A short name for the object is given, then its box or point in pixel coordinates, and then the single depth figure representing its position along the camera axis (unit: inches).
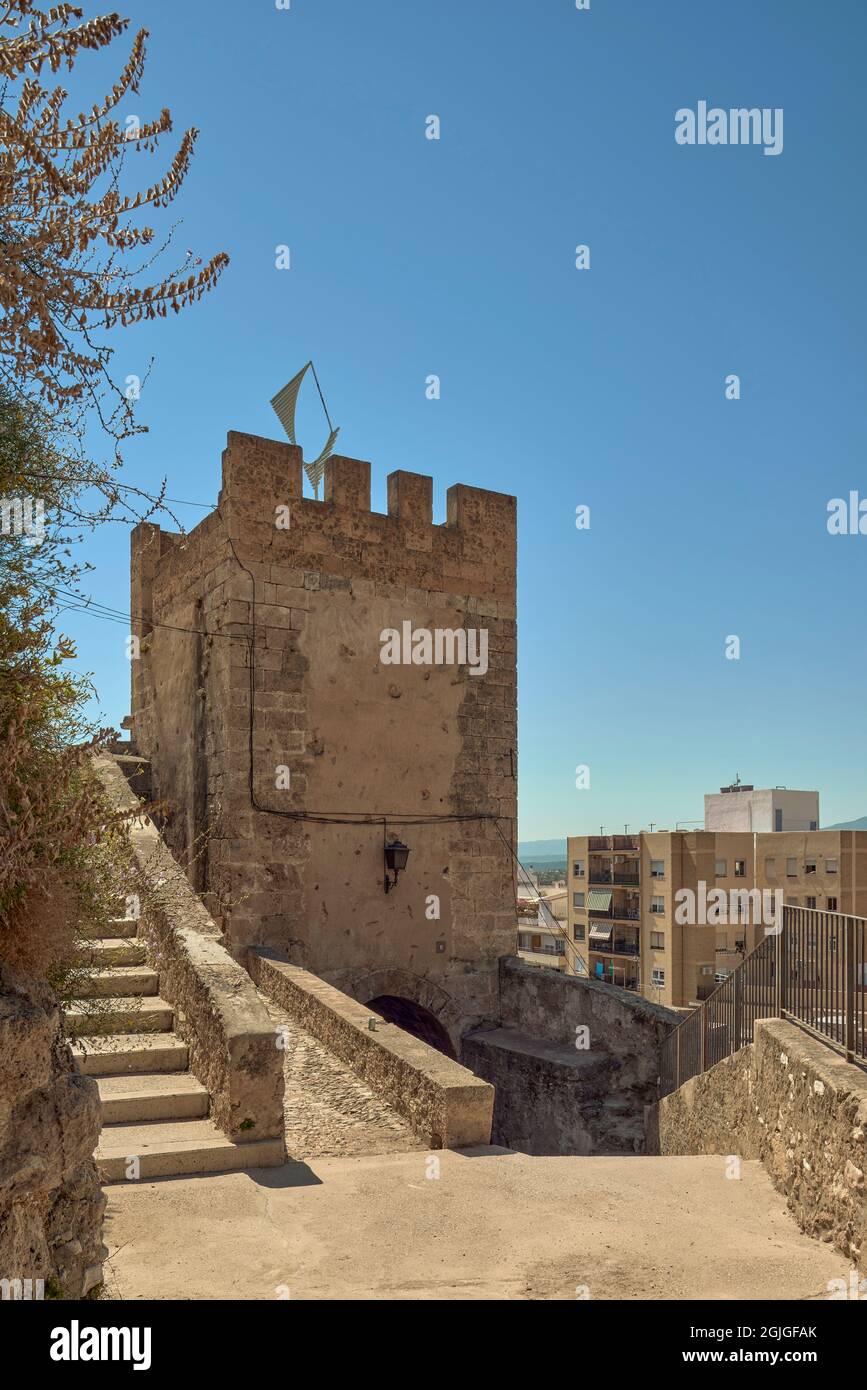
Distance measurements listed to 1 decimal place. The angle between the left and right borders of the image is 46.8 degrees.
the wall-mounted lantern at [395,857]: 459.5
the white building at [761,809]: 2324.1
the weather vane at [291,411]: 506.3
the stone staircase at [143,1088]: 217.2
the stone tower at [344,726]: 436.8
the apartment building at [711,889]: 1939.0
